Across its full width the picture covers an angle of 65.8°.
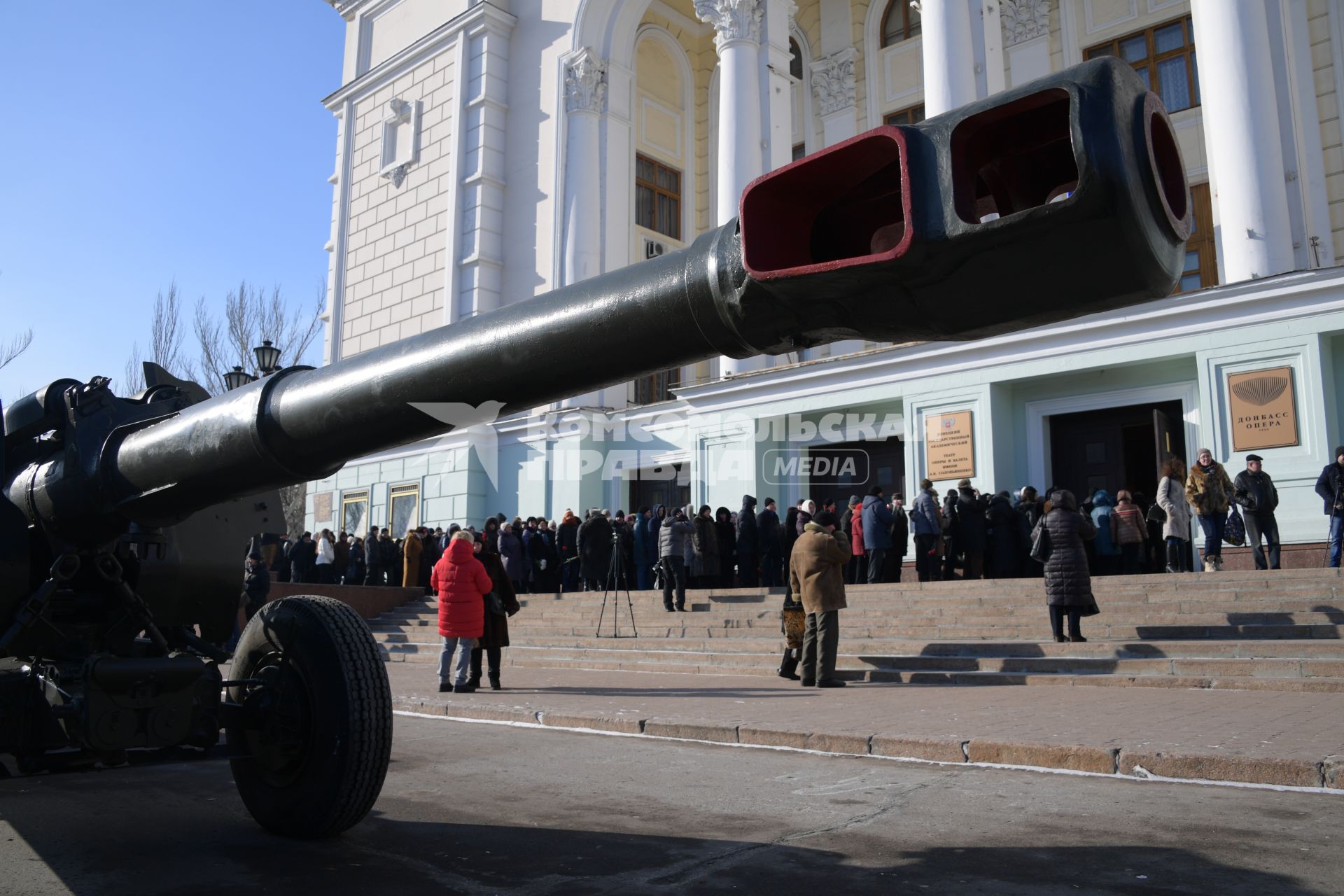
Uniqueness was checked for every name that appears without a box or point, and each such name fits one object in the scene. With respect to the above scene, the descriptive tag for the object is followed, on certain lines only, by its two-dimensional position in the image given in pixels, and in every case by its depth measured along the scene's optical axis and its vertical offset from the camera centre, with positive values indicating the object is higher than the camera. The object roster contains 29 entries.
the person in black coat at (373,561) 22.11 +0.69
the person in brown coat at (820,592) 10.00 +0.02
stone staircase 9.37 -0.48
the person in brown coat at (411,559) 20.53 +0.70
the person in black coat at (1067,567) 10.62 +0.27
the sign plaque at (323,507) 28.62 +2.37
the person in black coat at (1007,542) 14.65 +0.73
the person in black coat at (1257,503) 12.41 +1.08
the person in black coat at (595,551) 17.67 +0.73
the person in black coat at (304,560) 22.48 +0.73
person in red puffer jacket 10.19 -0.01
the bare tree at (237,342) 37.98 +9.38
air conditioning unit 26.38 +8.80
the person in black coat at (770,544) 16.86 +0.80
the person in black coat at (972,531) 14.88 +0.90
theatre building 15.30 +7.68
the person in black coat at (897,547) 15.77 +0.70
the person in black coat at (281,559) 22.34 +0.75
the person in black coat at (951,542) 15.23 +0.76
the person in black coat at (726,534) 17.59 +1.00
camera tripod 15.34 +0.30
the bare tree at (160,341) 37.16 +9.08
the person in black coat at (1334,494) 11.93 +1.13
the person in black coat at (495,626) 10.66 -0.33
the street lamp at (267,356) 11.80 +2.72
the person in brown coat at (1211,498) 12.65 +1.16
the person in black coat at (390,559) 22.19 +0.75
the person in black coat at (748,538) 16.92 +0.90
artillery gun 1.87 +0.55
